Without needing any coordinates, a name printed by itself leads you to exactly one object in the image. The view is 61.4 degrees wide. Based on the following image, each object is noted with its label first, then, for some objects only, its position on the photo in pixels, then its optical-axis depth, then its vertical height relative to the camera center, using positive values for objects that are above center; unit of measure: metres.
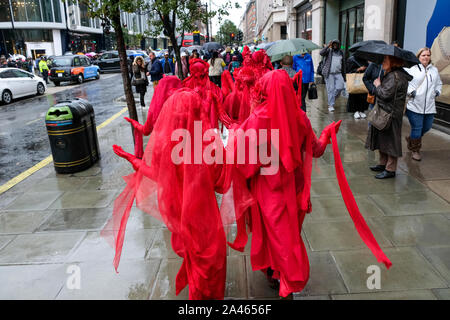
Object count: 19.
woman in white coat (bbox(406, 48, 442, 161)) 6.14 -0.68
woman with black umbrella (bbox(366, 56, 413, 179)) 5.30 -0.85
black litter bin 6.56 -1.24
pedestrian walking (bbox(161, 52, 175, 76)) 16.17 -0.40
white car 17.14 -0.92
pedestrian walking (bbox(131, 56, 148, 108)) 13.74 -0.58
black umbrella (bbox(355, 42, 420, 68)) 5.05 -0.06
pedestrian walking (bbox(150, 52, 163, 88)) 15.27 -0.39
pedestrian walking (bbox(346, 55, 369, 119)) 9.94 -1.35
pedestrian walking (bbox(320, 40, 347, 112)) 10.58 -0.42
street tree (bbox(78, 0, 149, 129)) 6.17 +0.64
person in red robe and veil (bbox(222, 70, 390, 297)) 2.77 -1.00
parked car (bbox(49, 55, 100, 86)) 24.41 -0.43
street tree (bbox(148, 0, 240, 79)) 10.85 +1.43
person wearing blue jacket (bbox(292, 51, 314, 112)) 9.88 -0.36
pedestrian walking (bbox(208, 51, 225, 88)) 14.45 -0.47
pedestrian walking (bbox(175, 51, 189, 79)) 15.66 -0.33
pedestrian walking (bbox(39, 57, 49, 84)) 26.38 -0.35
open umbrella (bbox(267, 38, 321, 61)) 9.35 +0.13
